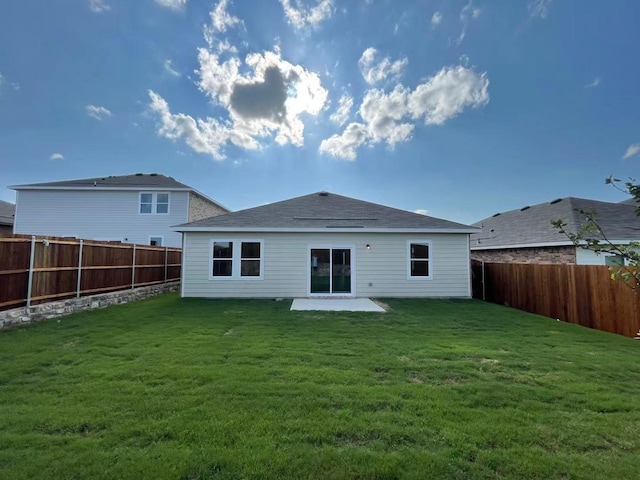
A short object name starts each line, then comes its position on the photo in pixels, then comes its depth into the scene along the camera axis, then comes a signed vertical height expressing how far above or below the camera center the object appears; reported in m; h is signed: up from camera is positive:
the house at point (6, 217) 21.38 +3.06
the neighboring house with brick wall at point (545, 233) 12.14 +1.33
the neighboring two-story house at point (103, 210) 17.78 +2.86
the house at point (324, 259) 11.88 +0.09
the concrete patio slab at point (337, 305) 9.44 -1.42
